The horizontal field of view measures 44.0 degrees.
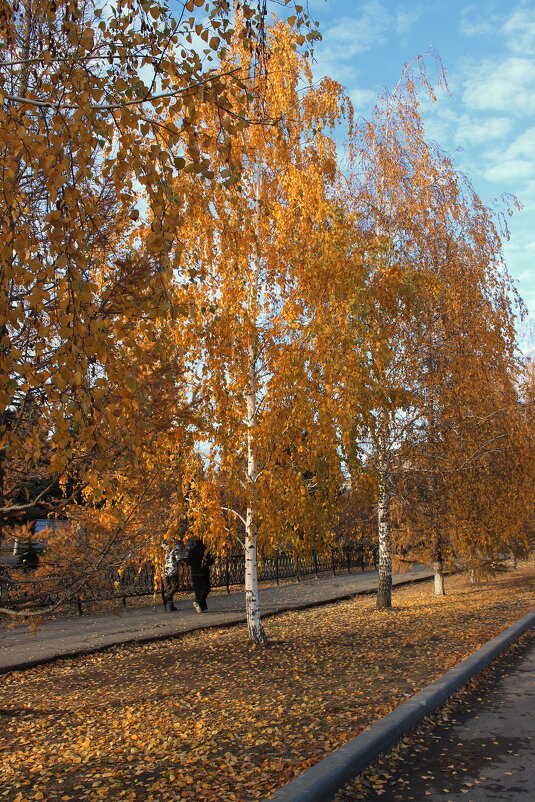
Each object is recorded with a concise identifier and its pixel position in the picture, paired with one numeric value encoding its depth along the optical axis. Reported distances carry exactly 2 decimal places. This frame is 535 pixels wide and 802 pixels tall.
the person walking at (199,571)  13.55
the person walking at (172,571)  13.83
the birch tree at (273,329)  8.45
